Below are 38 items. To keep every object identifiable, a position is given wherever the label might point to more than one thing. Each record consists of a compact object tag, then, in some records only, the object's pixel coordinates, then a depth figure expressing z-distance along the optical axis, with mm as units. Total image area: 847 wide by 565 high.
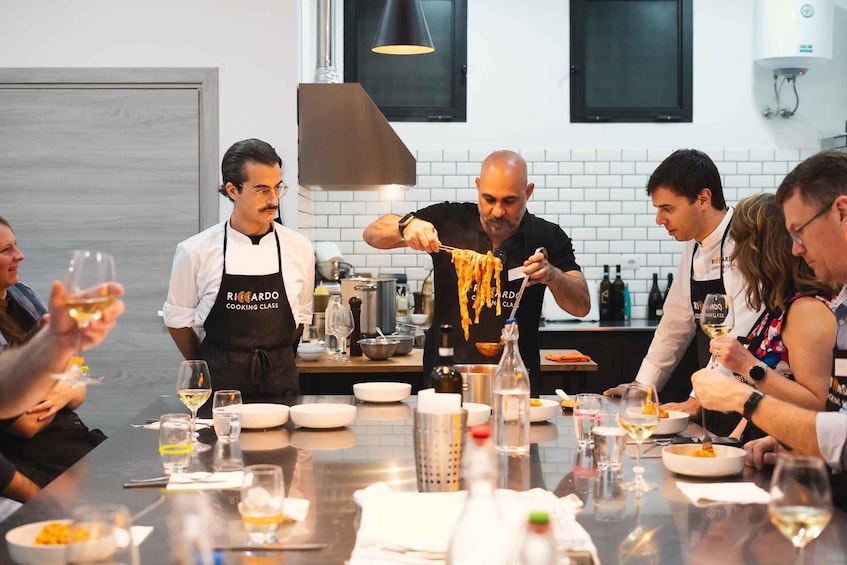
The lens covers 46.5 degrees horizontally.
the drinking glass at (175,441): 2469
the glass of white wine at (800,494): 1652
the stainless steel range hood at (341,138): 5770
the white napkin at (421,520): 1852
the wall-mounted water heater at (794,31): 6938
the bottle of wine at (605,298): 7273
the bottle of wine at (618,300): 7289
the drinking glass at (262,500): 1879
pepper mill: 5457
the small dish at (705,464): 2475
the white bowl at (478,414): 2865
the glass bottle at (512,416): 2742
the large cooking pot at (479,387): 3104
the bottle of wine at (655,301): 7332
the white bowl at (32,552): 1796
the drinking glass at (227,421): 2557
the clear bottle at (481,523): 1451
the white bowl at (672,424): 3043
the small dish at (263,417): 3096
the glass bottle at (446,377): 2926
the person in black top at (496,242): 3930
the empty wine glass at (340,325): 5324
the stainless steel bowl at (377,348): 5184
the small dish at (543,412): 3221
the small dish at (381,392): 3635
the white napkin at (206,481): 2354
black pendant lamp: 5516
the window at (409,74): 7422
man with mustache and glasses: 4148
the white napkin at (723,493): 2271
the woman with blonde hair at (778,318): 2717
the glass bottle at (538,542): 1266
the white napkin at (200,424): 3086
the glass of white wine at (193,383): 2865
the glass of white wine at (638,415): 2404
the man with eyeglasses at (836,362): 2363
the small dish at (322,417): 3092
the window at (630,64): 7414
